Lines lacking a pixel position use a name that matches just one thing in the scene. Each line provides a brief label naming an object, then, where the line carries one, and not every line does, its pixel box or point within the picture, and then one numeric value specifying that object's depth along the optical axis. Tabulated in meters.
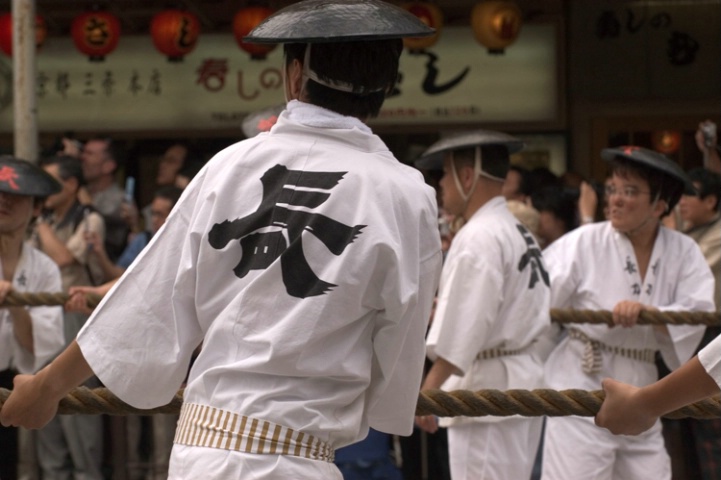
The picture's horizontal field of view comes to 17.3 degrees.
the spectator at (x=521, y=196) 13.45
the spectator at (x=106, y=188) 15.38
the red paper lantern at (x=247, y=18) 19.39
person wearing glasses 10.36
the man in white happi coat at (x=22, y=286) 11.18
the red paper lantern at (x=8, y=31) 19.45
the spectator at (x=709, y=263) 12.65
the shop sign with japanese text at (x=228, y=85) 21.05
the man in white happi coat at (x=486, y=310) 9.32
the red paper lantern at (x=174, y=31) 19.39
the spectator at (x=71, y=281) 13.57
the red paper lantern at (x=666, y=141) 20.64
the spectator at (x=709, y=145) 15.47
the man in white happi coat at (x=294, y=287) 4.75
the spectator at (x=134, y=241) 13.50
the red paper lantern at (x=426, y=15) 18.83
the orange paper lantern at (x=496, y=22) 18.97
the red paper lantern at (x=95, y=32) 19.73
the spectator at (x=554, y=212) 15.09
